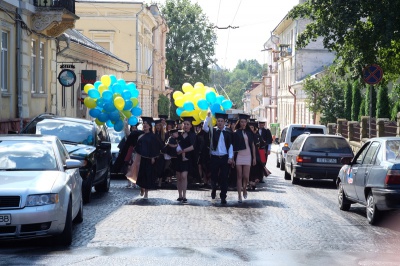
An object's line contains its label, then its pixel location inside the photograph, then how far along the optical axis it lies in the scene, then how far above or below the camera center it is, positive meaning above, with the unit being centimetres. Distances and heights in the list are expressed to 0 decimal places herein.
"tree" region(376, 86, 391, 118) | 4247 +4
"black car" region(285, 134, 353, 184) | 2258 -135
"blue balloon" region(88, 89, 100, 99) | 2245 +27
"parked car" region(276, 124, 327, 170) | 2858 -86
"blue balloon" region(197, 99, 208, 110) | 2097 +3
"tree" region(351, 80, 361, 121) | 4876 +21
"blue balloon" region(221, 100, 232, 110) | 2162 +3
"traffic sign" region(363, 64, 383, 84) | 2294 +91
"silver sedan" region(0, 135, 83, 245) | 1016 -108
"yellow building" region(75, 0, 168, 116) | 6044 +567
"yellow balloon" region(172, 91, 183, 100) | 2259 +27
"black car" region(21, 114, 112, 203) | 1667 -83
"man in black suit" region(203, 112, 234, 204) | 1706 -101
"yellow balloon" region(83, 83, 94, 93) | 2314 +46
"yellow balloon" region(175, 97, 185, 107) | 2207 +10
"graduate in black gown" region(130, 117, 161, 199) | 1783 -107
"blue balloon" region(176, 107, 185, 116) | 2209 -14
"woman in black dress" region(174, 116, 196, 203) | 1731 -115
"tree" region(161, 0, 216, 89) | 8994 +664
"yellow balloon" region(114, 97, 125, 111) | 2197 +3
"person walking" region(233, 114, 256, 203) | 1734 -93
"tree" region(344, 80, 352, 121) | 5053 +40
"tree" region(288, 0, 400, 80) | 2331 +235
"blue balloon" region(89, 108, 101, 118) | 2222 -21
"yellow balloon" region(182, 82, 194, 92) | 2253 +46
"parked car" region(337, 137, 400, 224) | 1278 -119
